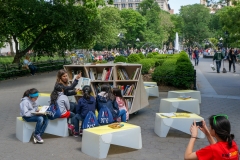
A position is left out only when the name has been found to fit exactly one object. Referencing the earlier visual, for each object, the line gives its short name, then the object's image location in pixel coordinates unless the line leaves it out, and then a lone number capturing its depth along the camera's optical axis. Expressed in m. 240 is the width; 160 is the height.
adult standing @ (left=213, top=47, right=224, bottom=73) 24.82
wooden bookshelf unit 9.71
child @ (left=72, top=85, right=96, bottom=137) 7.70
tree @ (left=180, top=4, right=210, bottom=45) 97.62
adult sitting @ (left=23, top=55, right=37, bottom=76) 24.86
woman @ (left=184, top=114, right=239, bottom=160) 3.41
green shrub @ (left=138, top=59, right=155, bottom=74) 19.95
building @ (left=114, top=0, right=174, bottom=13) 158.12
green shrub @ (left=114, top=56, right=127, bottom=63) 21.27
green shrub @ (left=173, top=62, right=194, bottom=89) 15.35
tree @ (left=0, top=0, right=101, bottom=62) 23.38
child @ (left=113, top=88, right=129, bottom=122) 8.71
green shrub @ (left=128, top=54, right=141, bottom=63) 23.56
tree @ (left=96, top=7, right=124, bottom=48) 62.72
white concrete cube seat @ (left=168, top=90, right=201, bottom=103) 12.24
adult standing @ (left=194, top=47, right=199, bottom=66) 33.49
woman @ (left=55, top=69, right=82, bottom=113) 8.64
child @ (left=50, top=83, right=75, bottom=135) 7.64
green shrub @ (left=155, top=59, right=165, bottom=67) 22.75
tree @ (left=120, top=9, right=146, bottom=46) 84.44
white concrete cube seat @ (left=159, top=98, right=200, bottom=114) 10.04
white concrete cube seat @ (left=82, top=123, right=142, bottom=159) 6.39
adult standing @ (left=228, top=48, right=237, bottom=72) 26.10
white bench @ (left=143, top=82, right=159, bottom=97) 13.33
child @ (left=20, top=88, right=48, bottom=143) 7.37
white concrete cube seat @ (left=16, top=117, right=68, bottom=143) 7.61
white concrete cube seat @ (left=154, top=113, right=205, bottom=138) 7.71
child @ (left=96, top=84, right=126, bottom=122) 7.91
